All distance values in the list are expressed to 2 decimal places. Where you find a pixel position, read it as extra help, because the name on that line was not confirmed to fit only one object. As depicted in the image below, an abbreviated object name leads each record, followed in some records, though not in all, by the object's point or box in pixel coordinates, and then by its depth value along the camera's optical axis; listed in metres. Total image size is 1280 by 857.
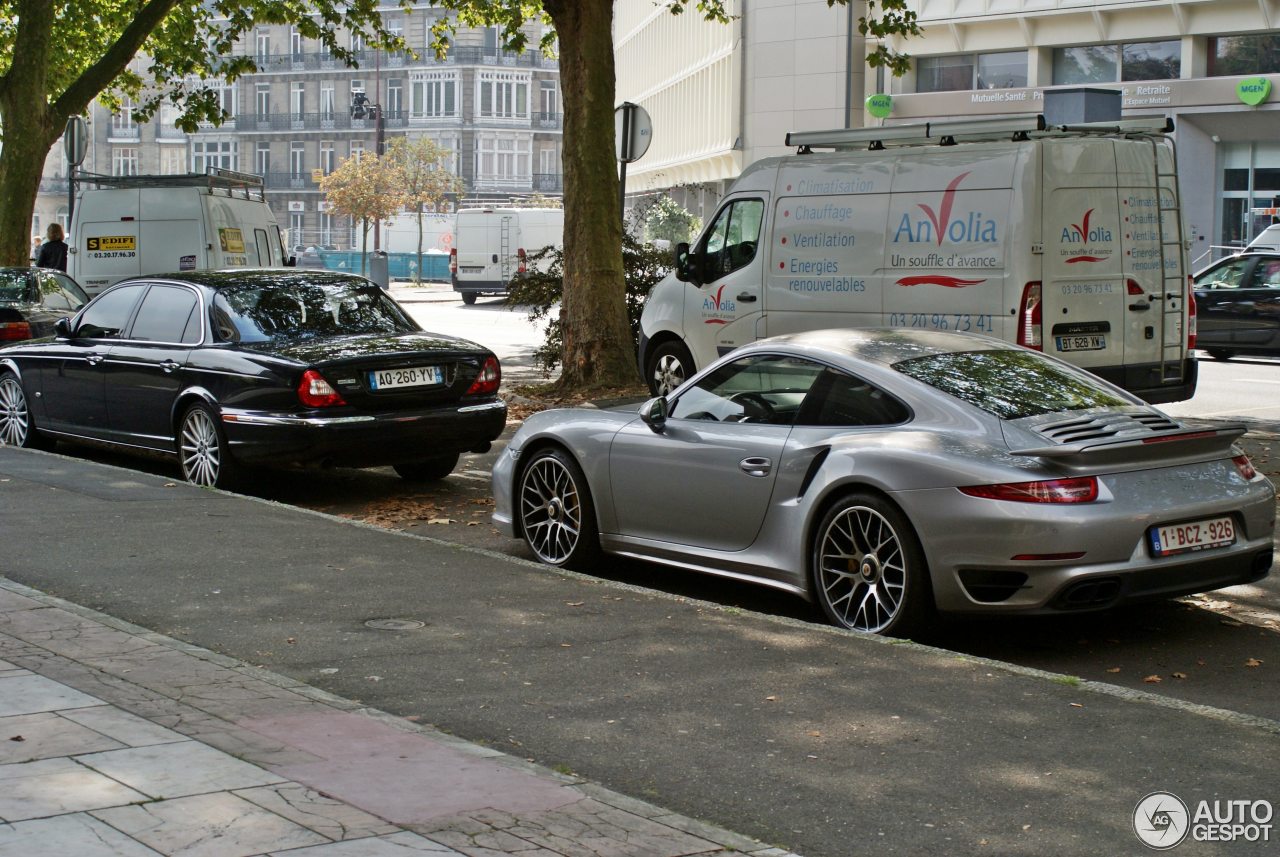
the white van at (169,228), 23.47
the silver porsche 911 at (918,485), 6.64
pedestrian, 24.59
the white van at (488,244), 49.84
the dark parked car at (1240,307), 22.55
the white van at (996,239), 12.48
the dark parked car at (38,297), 19.36
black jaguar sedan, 10.81
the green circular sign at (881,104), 47.03
